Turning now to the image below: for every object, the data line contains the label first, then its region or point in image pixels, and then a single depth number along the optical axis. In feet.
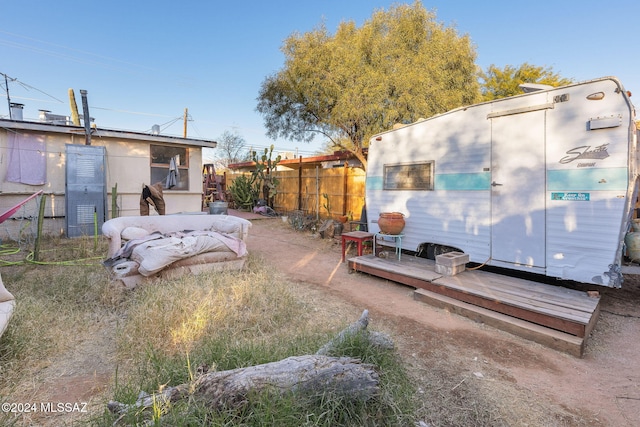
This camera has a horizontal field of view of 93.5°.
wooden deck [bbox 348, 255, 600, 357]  10.03
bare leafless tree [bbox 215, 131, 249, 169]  116.98
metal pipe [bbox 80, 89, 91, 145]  25.23
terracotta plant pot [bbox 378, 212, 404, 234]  18.07
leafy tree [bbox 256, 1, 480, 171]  28.91
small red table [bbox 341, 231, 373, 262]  19.26
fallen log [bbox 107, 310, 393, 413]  5.30
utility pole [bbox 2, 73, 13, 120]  31.50
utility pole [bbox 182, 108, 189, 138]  63.21
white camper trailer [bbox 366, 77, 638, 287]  11.61
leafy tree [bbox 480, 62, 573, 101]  43.88
